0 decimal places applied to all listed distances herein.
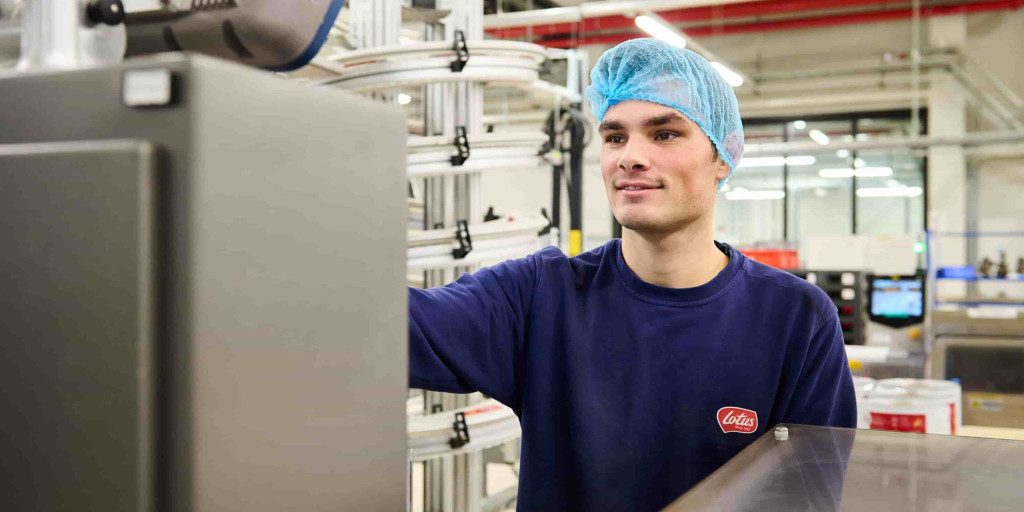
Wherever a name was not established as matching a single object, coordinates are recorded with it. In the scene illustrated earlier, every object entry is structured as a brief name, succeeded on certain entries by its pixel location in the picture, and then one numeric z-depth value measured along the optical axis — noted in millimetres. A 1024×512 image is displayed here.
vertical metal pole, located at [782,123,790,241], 11641
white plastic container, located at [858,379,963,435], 2734
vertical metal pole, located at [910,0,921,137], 8836
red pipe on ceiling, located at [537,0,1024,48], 8867
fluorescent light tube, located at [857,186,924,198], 11844
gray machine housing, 350
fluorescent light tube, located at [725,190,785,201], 12102
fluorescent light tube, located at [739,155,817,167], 10963
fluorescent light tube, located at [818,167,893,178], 11237
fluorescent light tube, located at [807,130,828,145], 11281
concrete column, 9391
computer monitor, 5699
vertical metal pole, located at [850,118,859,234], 10688
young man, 1252
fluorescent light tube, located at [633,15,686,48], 5781
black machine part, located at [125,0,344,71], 592
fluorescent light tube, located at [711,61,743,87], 7680
